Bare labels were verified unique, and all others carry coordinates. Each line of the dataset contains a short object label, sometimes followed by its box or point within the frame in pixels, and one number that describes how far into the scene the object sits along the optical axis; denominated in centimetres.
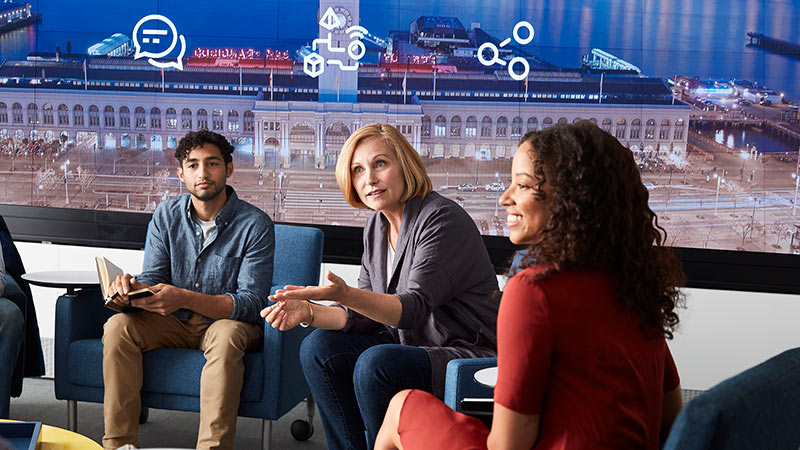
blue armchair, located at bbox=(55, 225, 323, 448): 293
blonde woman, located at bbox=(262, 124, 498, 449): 234
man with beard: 285
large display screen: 402
